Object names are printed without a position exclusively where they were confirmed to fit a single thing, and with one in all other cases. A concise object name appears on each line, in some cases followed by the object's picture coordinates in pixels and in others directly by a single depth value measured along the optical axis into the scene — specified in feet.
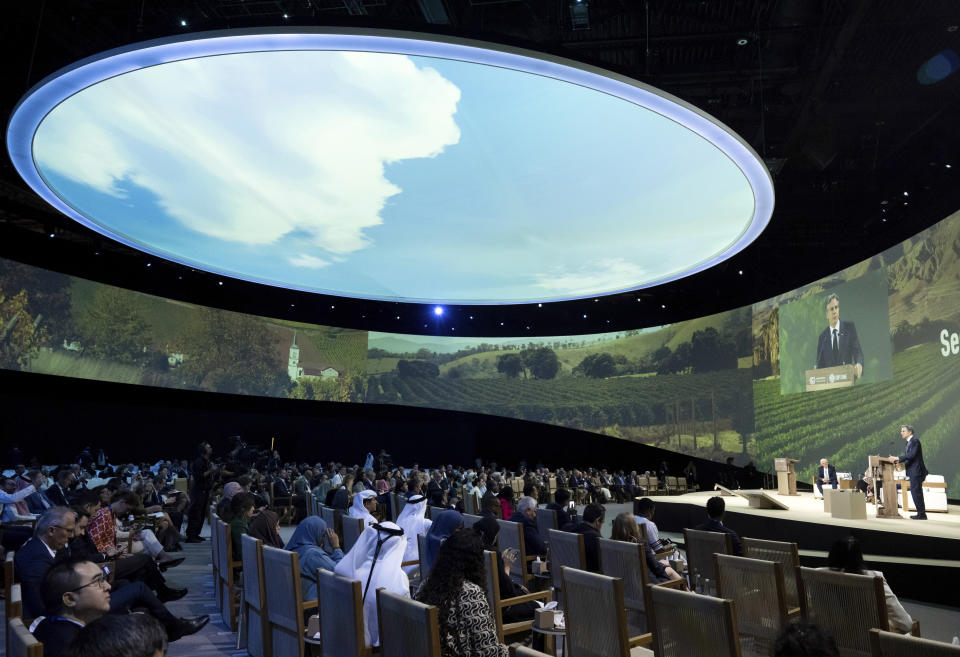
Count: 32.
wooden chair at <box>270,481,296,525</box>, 41.52
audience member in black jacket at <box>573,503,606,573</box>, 16.55
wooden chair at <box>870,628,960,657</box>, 6.57
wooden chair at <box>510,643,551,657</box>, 6.44
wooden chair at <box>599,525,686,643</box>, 14.03
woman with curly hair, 9.48
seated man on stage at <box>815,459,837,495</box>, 42.19
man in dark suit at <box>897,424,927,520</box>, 29.63
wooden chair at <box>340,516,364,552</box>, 20.01
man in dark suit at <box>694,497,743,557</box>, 18.71
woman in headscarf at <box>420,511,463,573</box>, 19.21
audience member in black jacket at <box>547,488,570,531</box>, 24.71
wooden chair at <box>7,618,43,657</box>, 6.14
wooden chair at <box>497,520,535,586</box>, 19.16
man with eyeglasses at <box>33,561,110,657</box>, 8.42
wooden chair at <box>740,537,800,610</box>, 14.68
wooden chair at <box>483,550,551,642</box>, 12.94
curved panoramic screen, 39.75
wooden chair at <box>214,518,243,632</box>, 18.20
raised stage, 22.35
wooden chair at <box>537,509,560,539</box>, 24.72
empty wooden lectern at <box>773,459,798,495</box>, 44.21
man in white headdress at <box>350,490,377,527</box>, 23.15
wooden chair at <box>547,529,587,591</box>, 16.19
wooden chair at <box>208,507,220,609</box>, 20.42
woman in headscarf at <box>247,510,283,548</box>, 18.24
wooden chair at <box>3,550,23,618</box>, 9.67
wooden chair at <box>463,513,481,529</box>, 21.09
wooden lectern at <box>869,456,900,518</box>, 29.84
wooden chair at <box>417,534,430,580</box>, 19.36
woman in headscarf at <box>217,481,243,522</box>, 23.34
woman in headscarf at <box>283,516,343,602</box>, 15.28
